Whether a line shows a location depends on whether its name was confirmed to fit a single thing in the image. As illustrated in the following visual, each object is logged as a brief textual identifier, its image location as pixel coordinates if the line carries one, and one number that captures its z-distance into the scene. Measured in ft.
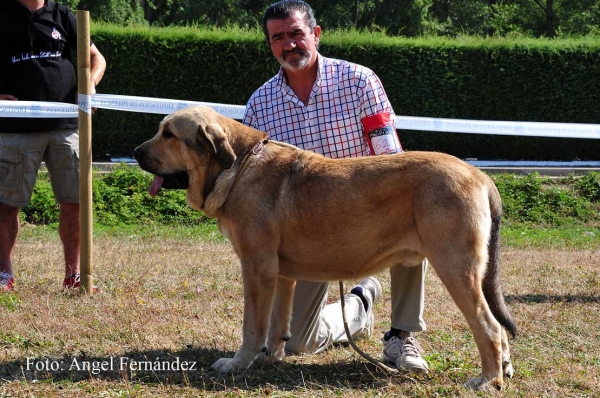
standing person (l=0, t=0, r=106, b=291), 21.59
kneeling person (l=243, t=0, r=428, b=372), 17.31
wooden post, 20.81
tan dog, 13.79
